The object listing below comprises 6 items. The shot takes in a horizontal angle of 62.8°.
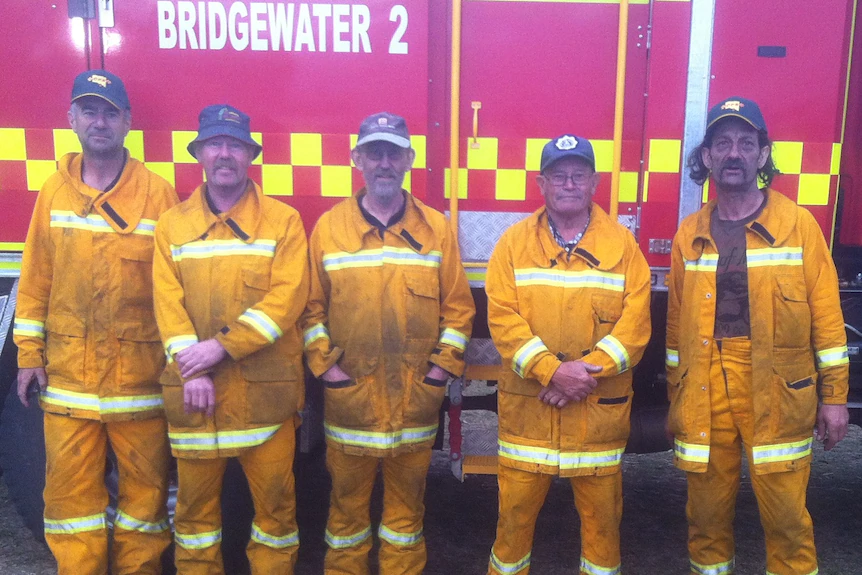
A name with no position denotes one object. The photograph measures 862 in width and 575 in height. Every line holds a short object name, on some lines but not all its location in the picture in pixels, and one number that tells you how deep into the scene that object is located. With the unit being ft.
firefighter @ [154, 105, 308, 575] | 7.73
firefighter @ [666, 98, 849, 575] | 7.64
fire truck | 8.60
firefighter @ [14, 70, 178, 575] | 8.07
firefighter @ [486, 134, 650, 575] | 7.60
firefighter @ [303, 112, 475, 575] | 8.04
